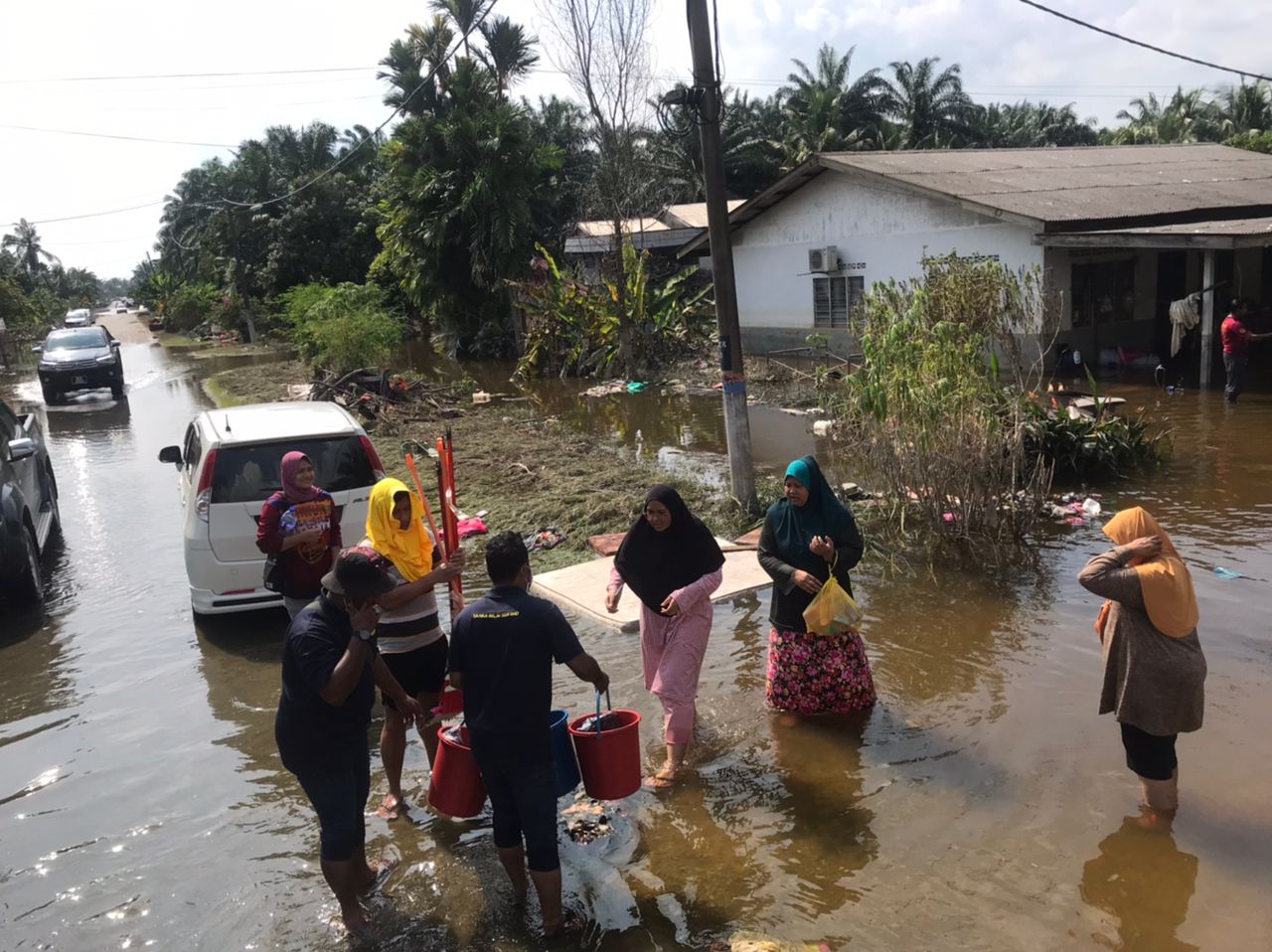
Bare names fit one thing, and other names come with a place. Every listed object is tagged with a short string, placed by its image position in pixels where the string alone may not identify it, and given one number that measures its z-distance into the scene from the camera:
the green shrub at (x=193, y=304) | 48.78
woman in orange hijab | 3.81
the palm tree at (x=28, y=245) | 97.88
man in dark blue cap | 3.46
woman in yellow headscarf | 4.54
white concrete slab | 7.02
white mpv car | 6.79
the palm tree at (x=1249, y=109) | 46.03
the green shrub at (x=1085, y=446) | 9.75
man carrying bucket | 3.54
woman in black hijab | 4.68
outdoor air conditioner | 20.62
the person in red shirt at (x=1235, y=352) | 13.57
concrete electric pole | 8.34
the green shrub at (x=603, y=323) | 21.97
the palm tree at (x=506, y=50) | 34.09
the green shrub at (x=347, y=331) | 20.98
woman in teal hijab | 4.87
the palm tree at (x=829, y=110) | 41.62
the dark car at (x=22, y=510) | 7.82
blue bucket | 3.94
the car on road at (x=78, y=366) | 22.54
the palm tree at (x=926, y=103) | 45.97
